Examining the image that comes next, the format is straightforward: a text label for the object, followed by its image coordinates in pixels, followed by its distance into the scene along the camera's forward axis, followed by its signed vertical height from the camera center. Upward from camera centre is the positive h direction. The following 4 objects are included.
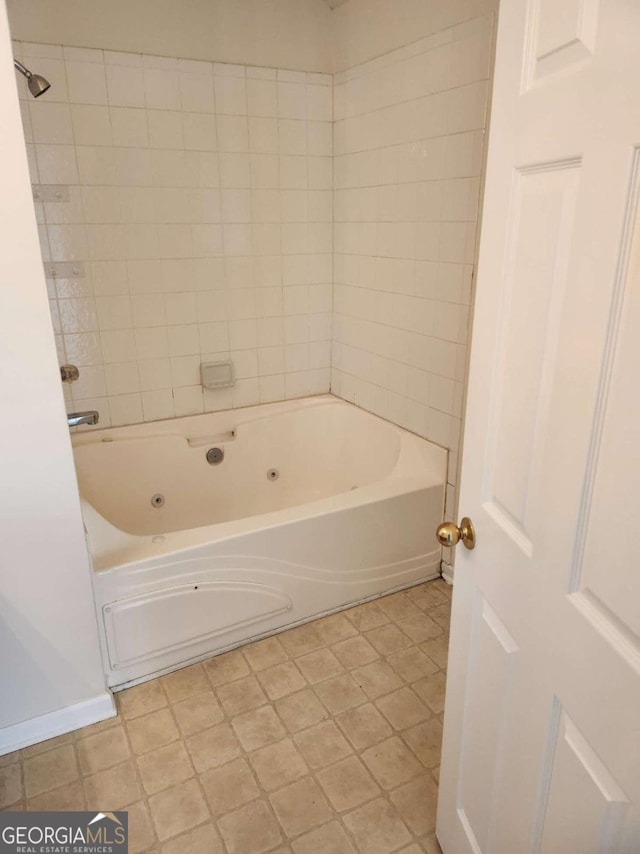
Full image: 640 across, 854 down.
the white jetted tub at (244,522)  1.96 -1.11
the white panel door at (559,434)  0.68 -0.27
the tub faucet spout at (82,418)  1.70 -0.52
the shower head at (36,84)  1.60 +0.38
